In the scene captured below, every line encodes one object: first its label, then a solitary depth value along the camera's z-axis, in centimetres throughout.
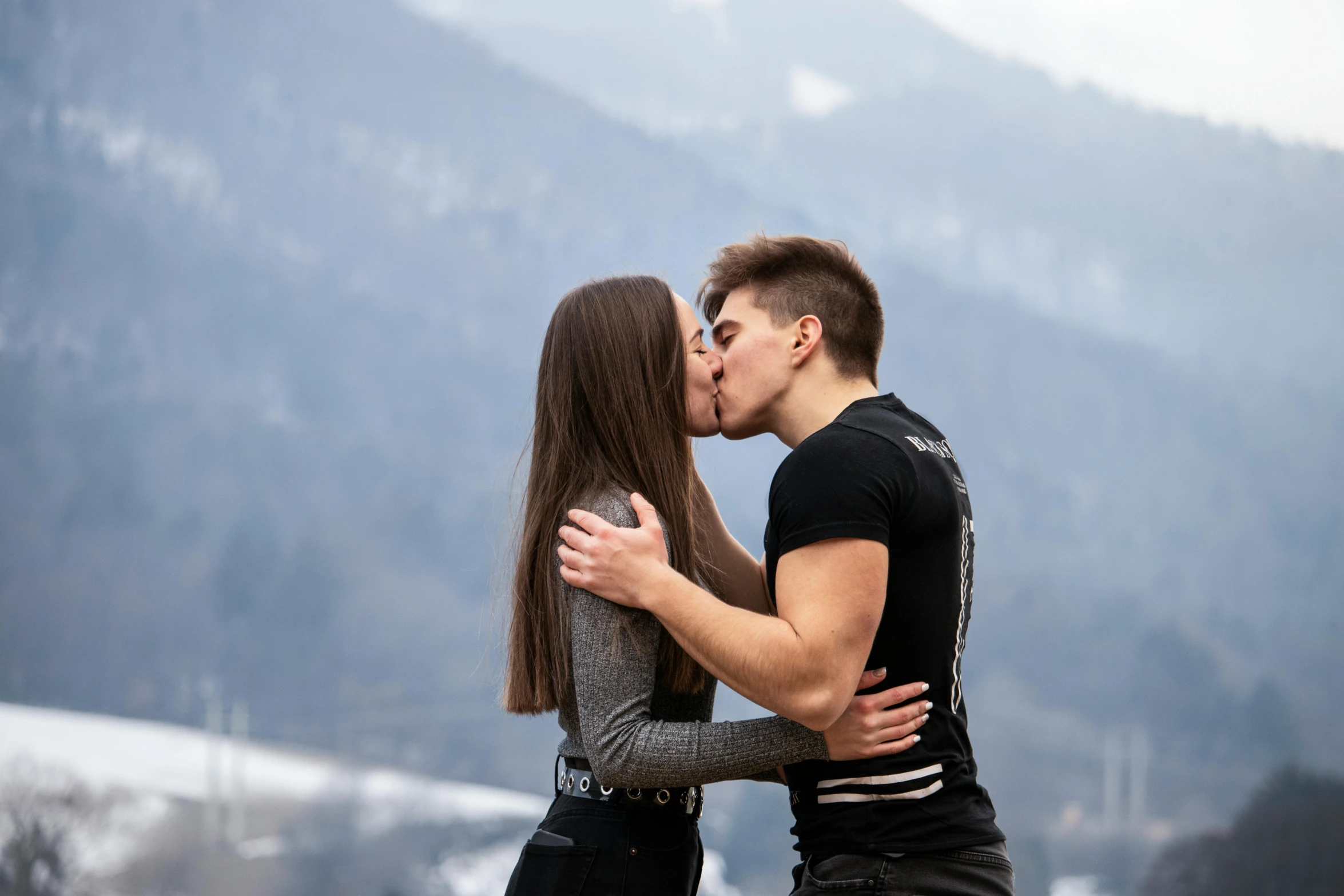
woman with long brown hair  659
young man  648
